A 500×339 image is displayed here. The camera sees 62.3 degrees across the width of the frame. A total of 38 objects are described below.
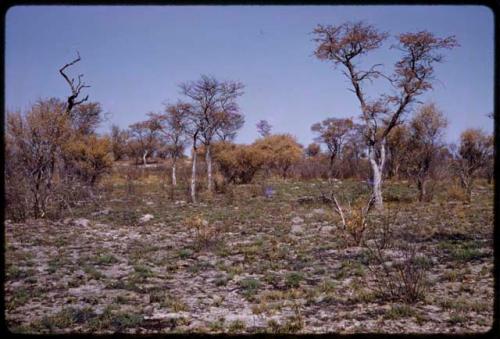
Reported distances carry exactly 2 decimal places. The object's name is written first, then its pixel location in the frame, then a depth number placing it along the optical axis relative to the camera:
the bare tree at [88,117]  21.51
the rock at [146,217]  13.32
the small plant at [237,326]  4.66
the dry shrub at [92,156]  21.95
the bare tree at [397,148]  21.96
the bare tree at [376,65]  15.95
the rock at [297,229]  11.20
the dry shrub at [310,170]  35.25
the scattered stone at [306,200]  18.11
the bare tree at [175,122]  23.91
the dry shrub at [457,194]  17.32
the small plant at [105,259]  7.86
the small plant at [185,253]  8.54
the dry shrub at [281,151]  38.00
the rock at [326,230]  10.93
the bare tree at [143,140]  47.03
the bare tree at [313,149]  58.80
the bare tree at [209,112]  22.94
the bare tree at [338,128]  38.50
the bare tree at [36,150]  11.91
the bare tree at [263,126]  50.09
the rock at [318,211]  14.78
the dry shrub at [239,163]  28.61
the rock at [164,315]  5.07
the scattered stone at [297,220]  12.80
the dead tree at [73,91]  14.80
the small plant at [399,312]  4.91
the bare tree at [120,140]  41.07
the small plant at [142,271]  6.91
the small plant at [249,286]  5.92
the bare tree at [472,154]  18.95
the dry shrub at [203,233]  9.43
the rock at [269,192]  21.34
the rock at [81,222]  11.80
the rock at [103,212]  14.24
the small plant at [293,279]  6.38
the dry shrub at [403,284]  5.45
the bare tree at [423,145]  18.34
